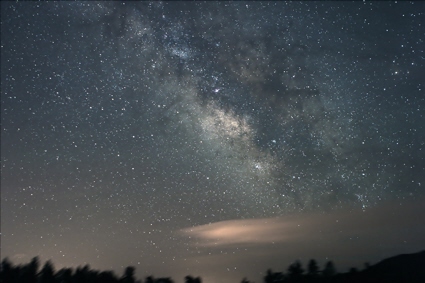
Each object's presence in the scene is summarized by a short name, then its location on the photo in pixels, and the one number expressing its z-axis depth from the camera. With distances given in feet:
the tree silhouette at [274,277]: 62.64
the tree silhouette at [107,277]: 55.83
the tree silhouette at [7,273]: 52.40
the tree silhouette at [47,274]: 52.94
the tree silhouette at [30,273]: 52.47
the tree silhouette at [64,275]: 54.01
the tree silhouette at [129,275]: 57.36
